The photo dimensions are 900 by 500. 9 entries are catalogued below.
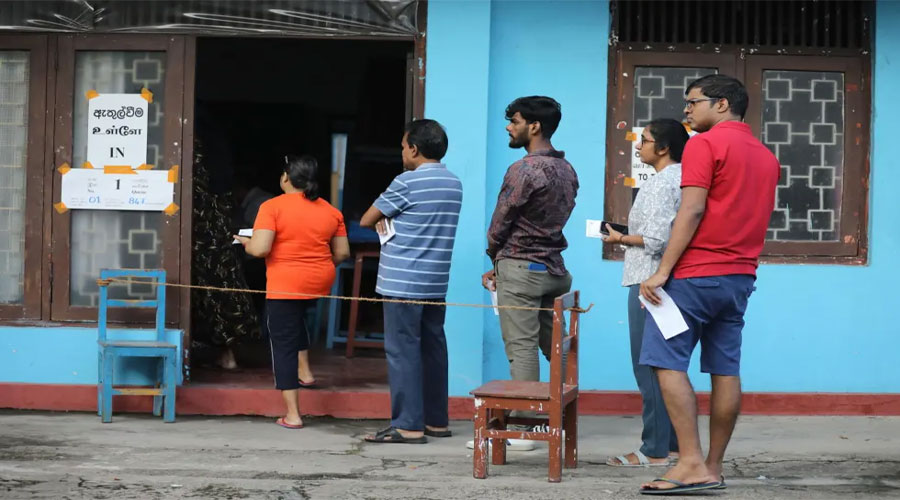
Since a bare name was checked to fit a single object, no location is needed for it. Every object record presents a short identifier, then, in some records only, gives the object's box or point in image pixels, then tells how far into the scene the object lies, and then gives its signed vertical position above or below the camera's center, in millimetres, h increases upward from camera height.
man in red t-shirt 10328 -41
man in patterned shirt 12516 +48
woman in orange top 13781 -162
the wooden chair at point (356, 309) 18844 -601
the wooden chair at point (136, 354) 14000 -768
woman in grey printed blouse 11367 +1
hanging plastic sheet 14812 +1299
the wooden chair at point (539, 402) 11047 -760
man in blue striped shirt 12867 -104
